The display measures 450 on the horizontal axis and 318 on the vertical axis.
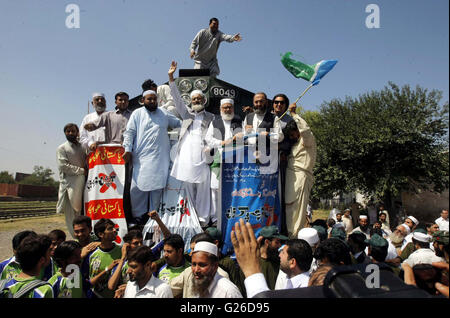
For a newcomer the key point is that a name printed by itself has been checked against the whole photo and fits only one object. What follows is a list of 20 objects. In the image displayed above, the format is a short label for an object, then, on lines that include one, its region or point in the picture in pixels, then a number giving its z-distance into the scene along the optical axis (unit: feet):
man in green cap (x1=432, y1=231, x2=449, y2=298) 5.00
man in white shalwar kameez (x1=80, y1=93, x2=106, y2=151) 17.17
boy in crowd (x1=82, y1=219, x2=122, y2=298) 10.05
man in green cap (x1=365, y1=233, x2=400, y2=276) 12.37
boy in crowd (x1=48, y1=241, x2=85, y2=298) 8.13
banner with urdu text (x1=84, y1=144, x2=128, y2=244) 15.60
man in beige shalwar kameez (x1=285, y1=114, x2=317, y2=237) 15.24
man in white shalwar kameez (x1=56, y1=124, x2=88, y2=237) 16.57
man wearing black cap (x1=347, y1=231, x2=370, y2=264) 13.37
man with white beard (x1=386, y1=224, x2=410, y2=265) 20.99
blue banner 14.52
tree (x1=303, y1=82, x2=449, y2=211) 50.21
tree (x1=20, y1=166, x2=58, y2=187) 197.88
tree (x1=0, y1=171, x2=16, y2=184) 183.52
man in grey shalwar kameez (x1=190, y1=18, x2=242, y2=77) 24.59
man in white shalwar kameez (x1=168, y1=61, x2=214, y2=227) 15.44
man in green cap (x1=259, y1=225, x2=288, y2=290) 10.73
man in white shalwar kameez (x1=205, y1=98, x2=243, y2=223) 15.52
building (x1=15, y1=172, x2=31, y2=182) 194.87
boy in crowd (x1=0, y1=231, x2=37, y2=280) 9.51
